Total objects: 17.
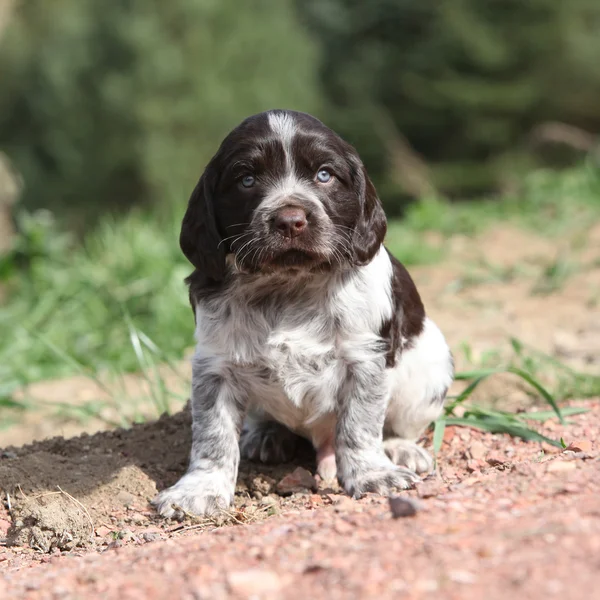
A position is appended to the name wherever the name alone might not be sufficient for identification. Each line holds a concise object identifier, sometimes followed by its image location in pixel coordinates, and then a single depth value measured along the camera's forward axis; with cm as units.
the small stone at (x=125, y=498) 411
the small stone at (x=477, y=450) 447
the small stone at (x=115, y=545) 357
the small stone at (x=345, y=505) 320
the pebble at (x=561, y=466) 314
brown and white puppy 392
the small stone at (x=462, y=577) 223
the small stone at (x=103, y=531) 382
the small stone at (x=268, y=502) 397
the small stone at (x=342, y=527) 282
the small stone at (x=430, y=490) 319
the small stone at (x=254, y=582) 236
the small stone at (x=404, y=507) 286
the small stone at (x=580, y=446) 403
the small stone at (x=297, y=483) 421
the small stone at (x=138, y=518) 392
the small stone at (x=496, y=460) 427
